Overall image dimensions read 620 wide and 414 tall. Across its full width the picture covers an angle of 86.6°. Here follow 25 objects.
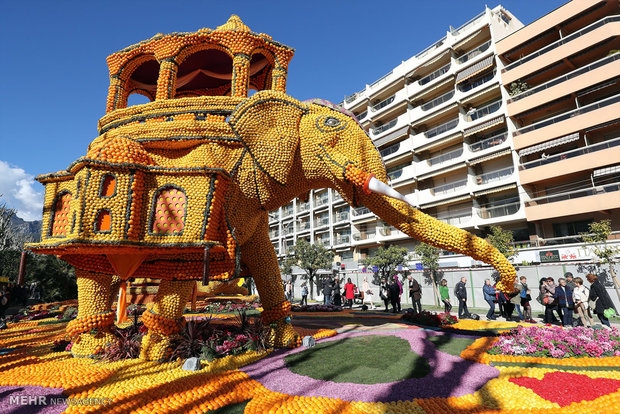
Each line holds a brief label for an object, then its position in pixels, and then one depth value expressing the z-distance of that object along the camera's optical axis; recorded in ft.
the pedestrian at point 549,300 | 32.99
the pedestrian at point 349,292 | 50.75
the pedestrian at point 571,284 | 32.19
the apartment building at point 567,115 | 63.21
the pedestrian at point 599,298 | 28.61
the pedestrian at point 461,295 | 39.42
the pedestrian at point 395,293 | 42.60
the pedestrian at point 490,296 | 37.09
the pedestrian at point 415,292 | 38.75
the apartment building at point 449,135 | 79.20
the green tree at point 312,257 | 86.84
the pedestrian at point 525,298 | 34.81
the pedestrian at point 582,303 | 29.96
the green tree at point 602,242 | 49.47
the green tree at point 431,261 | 65.31
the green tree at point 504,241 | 62.54
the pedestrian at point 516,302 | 35.63
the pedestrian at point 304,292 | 62.00
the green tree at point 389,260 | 72.79
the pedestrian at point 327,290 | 53.06
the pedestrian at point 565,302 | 31.30
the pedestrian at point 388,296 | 44.90
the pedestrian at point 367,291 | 57.62
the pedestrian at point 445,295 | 41.47
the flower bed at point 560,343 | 17.48
